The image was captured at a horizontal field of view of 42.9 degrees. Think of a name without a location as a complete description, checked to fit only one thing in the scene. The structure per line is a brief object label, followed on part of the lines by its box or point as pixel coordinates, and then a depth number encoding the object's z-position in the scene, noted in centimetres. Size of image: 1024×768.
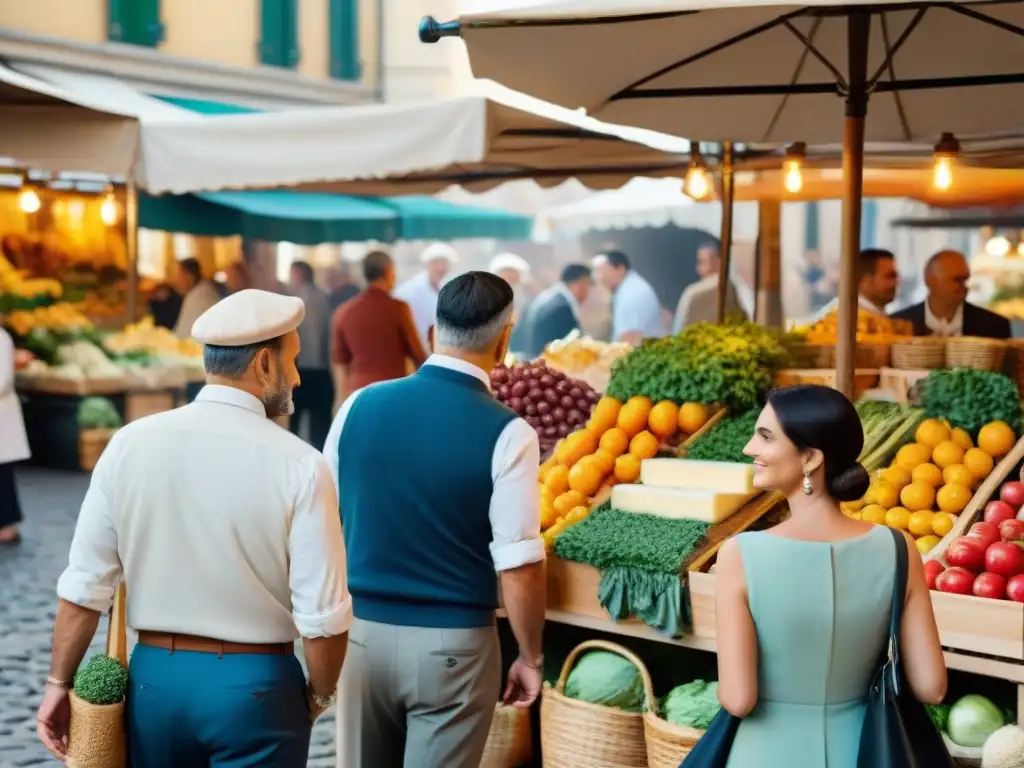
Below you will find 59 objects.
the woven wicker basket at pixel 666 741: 432
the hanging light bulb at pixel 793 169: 683
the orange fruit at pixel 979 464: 485
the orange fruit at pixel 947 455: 490
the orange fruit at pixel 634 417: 541
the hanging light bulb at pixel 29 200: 1171
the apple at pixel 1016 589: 390
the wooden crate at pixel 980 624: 385
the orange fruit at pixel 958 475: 477
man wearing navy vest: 346
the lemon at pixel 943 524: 461
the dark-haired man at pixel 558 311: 1268
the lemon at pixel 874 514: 479
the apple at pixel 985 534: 423
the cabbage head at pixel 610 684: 463
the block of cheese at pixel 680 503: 474
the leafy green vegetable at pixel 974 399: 509
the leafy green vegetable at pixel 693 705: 441
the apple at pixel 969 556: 416
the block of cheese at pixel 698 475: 482
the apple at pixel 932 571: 415
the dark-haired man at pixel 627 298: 1243
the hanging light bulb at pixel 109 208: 1119
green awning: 1396
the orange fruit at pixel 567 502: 509
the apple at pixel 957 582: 404
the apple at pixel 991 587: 398
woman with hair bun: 272
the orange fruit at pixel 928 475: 482
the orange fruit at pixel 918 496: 477
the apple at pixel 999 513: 449
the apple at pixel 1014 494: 457
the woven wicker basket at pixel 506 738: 487
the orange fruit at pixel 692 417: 537
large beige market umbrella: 459
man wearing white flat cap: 298
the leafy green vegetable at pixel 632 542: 444
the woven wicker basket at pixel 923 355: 620
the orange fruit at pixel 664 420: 537
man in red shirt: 989
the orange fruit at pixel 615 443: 531
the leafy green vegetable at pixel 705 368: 542
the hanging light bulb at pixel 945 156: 579
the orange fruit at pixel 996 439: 495
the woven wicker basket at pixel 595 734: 460
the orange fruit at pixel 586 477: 518
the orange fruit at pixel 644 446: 526
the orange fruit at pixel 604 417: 550
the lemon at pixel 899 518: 473
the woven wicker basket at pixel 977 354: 605
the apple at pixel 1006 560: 402
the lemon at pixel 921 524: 468
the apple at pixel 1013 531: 425
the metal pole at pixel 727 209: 793
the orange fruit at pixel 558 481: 527
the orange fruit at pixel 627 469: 522
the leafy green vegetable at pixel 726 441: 504
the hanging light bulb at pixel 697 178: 752
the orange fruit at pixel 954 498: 471
